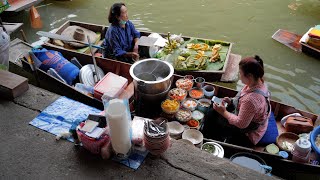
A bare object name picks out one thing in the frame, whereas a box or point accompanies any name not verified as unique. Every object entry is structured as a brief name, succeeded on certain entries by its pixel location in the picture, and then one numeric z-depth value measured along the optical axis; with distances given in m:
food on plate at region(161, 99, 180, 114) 4.59
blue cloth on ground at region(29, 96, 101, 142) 3.31
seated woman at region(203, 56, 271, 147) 3.74
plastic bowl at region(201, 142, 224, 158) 4.05
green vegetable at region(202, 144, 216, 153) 4.12
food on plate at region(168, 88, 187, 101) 4.85
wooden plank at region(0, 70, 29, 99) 3.62
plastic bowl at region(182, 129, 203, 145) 4.27
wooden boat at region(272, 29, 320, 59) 7.06
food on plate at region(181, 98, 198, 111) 4.79
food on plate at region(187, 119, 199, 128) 4.58
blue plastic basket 4.11
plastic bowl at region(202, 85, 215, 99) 5.07
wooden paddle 6.26
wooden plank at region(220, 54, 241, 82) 6.11
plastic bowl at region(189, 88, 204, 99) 5.05
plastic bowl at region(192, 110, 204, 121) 4.68
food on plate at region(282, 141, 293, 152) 4.25
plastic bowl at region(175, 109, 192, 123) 4.60
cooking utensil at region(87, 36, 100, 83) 5.61
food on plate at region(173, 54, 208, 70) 6.05
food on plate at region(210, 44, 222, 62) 6.26
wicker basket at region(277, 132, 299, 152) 4.41
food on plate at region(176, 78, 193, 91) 5.14
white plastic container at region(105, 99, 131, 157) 2.52
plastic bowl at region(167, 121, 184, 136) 4.35
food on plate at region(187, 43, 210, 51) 6.65
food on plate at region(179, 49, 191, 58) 6.40
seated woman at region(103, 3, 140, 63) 5.86
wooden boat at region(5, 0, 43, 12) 8.96
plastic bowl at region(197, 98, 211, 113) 4.82
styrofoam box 5.07
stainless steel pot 4.42
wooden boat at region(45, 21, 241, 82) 5.94
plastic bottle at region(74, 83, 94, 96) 5.36
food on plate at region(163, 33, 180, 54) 6.52
